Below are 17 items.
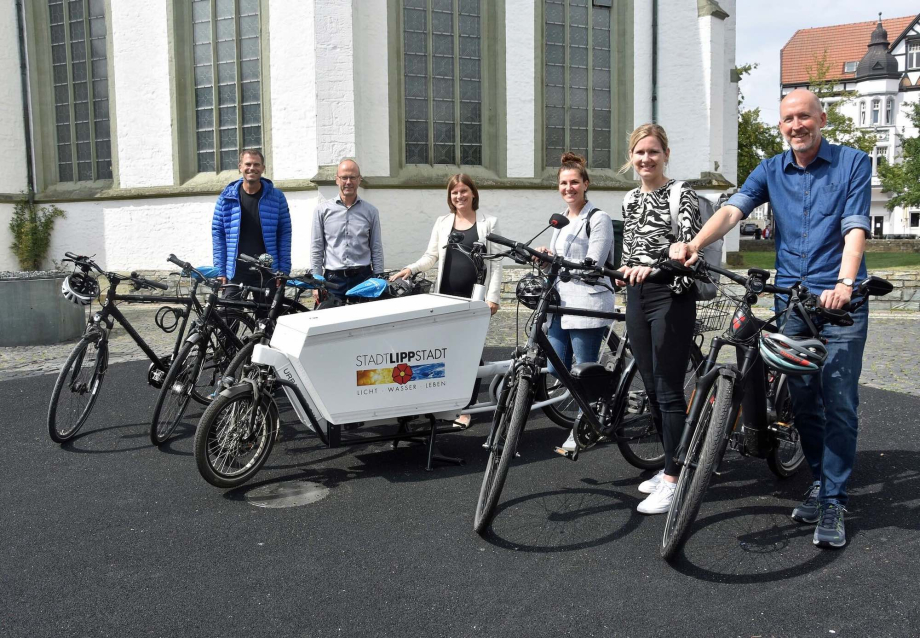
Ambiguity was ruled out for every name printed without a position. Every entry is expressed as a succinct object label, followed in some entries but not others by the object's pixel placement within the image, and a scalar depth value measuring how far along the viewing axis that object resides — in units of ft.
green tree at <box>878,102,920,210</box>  86.07
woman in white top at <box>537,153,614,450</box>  16.38
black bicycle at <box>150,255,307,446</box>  17.48
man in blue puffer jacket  22.08
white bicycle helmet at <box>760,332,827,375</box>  10.75
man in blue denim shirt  11.67
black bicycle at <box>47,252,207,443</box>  17.78
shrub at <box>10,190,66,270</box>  51.42
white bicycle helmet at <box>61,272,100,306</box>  17.89
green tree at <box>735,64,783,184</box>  84.99
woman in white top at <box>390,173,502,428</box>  18.99
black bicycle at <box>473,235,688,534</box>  12.19
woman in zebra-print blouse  12.83
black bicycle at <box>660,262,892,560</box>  10.87
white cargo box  14.32
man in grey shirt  21.53
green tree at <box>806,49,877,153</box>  104.22
